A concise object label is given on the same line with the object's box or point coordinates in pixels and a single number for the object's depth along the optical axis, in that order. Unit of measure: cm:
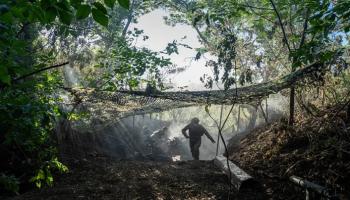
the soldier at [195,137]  1137
